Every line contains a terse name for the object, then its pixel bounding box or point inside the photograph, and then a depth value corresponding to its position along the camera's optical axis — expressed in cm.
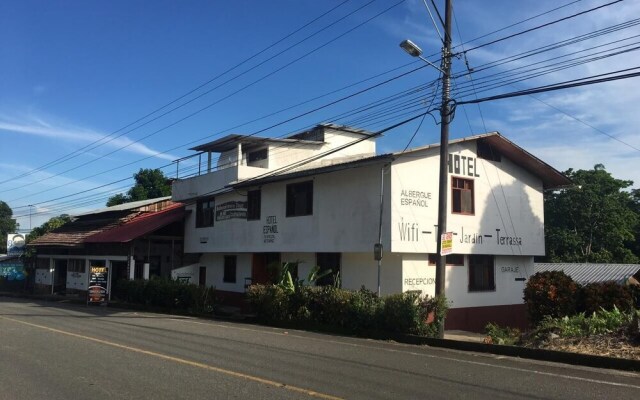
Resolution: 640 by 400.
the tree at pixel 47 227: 4559
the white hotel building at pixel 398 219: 1970
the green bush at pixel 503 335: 1321
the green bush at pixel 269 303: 1917
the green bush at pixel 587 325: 1227
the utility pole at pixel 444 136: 1568
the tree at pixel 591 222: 4409
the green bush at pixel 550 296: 1558
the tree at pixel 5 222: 11410
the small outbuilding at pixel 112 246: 3119
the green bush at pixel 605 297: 1488
